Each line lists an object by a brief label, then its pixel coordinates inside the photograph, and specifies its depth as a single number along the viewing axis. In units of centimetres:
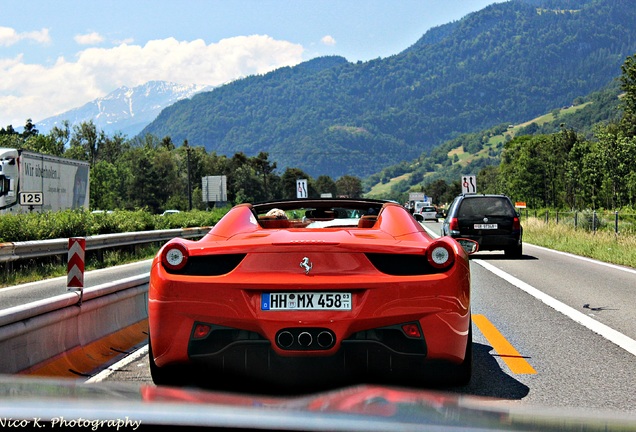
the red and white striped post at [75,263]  792
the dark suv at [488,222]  2070
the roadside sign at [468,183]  4874
